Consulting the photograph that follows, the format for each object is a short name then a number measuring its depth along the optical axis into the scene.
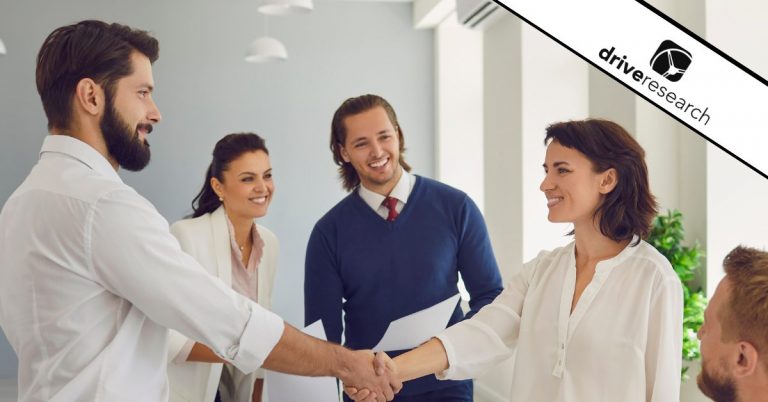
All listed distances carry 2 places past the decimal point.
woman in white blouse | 2.14
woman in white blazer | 3.03
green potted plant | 3.69
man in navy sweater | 2.88
